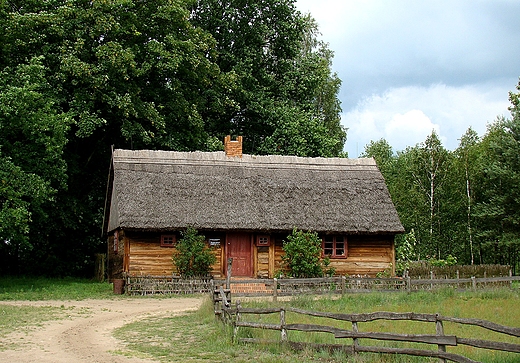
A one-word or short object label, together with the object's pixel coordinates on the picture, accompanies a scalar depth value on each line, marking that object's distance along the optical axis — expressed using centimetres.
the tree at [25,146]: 2648
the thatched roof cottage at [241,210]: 2948
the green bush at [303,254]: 2952
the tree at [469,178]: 4769
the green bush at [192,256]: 2870
